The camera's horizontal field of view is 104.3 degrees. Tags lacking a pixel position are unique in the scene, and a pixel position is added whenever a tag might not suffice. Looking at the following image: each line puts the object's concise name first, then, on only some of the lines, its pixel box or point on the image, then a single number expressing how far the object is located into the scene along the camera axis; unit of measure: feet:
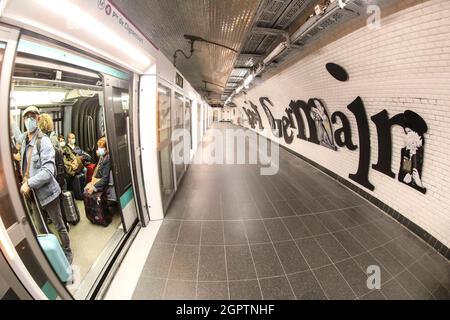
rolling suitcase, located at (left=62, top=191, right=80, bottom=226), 8.93
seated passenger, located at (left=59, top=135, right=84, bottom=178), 11.12
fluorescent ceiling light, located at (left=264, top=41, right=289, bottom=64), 11.64
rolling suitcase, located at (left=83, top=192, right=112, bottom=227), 9.23
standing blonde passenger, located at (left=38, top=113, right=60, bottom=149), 7.30
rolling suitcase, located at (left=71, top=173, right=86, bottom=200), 11.67
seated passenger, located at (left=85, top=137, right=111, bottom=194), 9.39
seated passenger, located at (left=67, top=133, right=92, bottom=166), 13.16
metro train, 3.47
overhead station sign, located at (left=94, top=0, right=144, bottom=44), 4.50
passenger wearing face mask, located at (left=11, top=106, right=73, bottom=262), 6.44
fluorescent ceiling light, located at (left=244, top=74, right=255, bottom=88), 19.73
